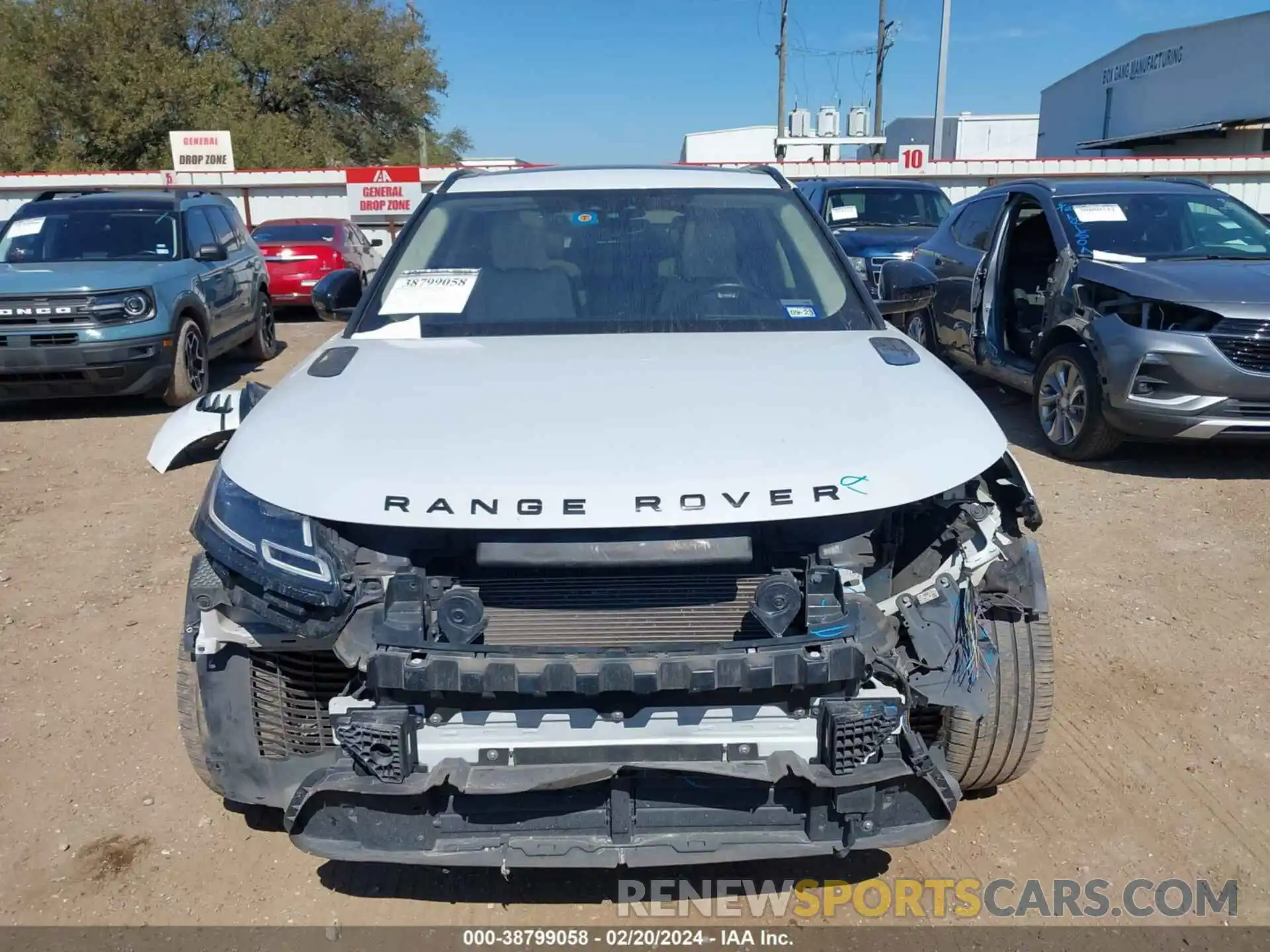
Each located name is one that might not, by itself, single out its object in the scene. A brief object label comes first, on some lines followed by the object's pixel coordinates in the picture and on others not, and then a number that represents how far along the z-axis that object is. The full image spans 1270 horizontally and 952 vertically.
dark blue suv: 12.29
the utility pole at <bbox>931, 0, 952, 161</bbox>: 21.84
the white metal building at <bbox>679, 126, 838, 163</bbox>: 41.22
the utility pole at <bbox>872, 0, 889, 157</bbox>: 31.91
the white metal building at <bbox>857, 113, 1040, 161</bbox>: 45.38
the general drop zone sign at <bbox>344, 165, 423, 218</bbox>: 19.52
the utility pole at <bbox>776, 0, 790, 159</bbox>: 35.56
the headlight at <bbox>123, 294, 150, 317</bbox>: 7.75
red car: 13.62
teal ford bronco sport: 7.55
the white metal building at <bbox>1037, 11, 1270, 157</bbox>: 29.05
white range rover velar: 2.13
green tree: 29.77
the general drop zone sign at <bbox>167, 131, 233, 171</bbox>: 23.02
